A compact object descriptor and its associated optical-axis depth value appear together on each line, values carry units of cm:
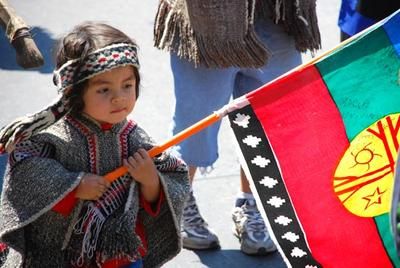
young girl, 494
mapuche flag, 539
